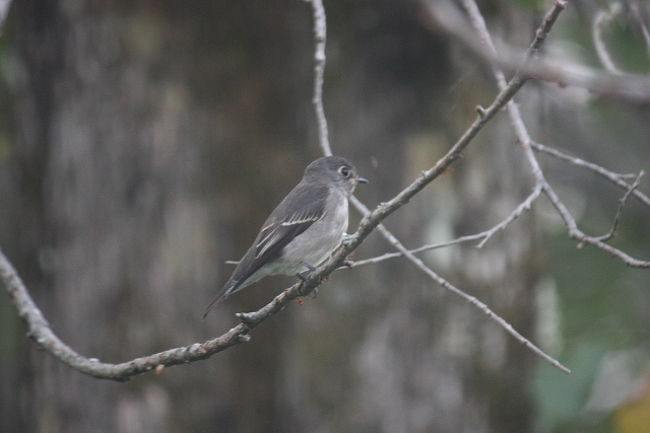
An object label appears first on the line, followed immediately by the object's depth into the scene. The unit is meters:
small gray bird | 7.79
